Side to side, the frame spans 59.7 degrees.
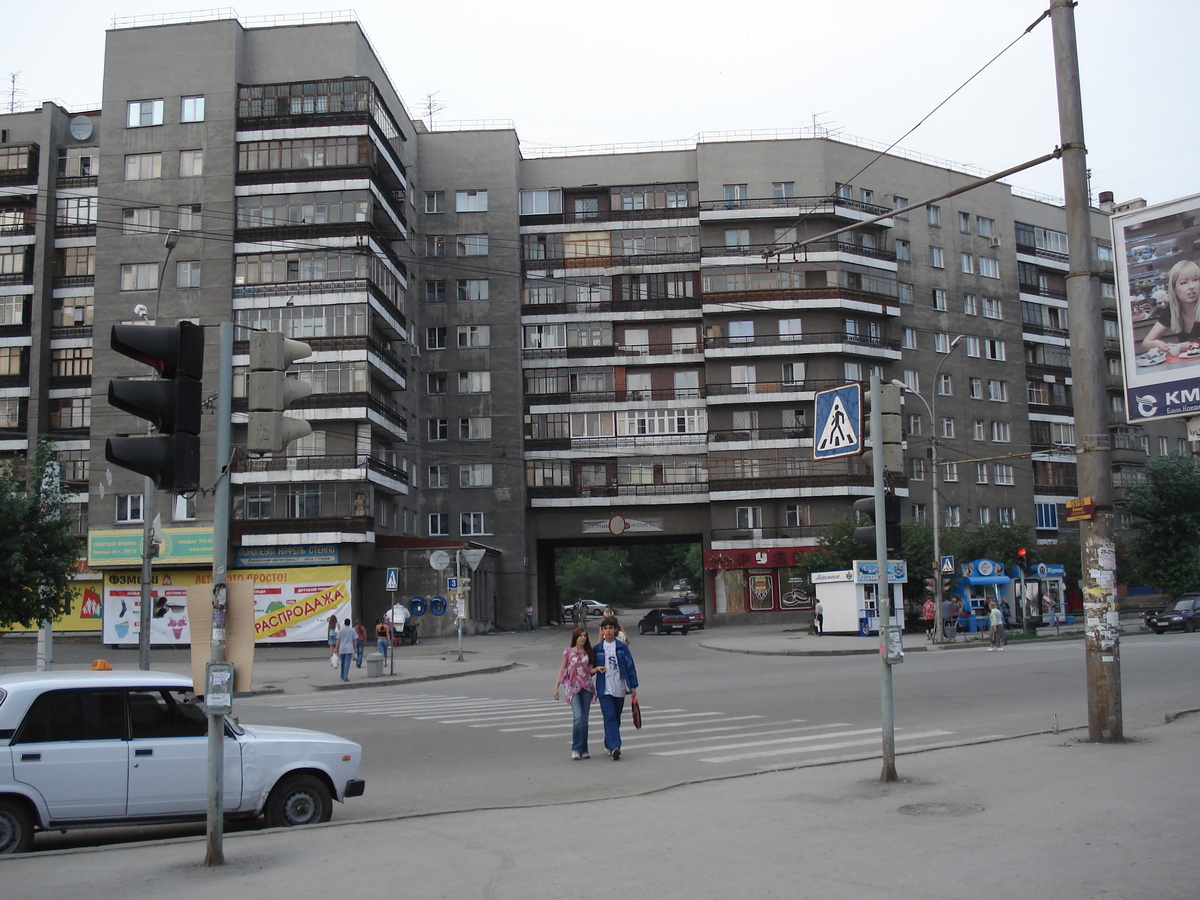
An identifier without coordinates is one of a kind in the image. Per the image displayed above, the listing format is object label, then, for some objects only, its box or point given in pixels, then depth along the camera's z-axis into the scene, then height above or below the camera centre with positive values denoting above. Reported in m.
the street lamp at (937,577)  37.44 -0.35
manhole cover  8.89 -2.08
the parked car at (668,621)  52.78 -2.53
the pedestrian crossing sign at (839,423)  10.61 +1.51
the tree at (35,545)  23.81 +0.81
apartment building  50.16 +14.44
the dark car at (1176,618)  44.94 -2.31
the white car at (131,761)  8.73 -1.60
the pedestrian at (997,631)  33.91 -2.08
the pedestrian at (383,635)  31.92 -1.93
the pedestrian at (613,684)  13.48 -1.46
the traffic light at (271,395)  7.61 +1.34
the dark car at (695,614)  57.56 -2.46
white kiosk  42.19 -1.31
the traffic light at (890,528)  10.79 +0.41
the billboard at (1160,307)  12.52 +3.14
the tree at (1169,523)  56.41 +2.20
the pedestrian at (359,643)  32.28 -2.12
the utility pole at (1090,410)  12.37 +1.88
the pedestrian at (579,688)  13.51 -1.49
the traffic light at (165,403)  7.10 +1.21
